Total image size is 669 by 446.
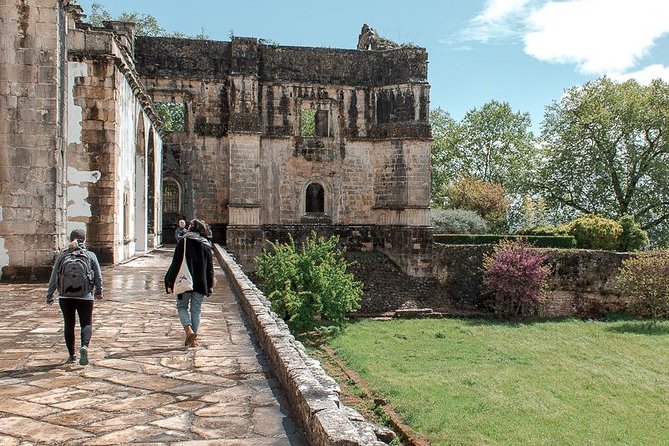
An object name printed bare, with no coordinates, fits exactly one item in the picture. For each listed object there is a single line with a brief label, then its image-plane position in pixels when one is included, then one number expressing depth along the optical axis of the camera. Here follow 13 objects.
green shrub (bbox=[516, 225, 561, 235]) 30.66
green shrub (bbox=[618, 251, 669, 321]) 22.64
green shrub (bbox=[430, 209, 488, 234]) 30.72
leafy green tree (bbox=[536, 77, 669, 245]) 35.69
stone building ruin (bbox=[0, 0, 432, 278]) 24.69
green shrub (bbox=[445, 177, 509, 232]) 36.25
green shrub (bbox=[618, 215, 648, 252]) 29.81
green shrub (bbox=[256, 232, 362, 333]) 18.45
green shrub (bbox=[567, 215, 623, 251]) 29.30
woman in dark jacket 6.73
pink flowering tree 23.22
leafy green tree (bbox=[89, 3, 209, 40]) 36.44
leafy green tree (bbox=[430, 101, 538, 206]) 42.91
